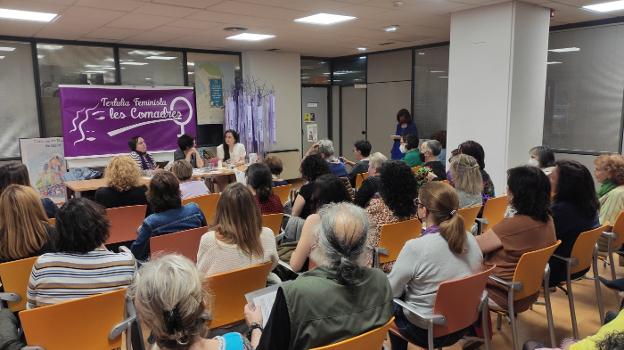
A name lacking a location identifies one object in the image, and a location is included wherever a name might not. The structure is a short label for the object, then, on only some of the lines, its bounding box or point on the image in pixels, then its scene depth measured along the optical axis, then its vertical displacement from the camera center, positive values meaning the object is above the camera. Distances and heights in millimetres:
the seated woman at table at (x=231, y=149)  7227 -537
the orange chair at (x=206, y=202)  4070 -798
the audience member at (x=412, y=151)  5699 -484
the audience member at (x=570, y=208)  2814 -628
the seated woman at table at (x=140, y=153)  6203 -494
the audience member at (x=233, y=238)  2309 -652
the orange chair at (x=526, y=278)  2291 -901
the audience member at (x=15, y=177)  3406 -448
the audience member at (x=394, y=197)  3037 -586
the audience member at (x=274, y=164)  4584 -501
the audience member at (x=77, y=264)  2004 -682
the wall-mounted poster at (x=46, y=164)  6863 -713
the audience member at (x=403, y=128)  7945 -247
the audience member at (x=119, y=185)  3987 -615
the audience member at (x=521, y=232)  2482 -681
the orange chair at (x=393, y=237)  2879 -834
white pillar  5227 +435
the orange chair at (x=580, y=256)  2676 -912
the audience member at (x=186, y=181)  4352 -649
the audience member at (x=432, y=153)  4699 -444
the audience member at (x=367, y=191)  3572 -628
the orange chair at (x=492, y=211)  3707 -855
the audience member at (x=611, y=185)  3428 -596
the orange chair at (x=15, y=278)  2215 -816
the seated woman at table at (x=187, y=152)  6645 -526
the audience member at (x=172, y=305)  1194 -516
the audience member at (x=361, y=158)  5292 -560
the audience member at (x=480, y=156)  4195 -419
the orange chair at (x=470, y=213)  3321 -766
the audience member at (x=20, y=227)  2373 -592
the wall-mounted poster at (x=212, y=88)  8648 +596
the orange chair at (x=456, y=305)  1938 -897
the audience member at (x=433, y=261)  2041 -696
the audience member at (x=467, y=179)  3637 -548
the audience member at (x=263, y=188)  3293 -549
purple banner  7090 +19
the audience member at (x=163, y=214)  2930 -663
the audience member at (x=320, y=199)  2539 -557
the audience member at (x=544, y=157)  4508 -466
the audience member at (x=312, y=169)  3785 -460
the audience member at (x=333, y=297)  1422 -614
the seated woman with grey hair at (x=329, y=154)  5150 -474
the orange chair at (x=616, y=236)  3043 -878
